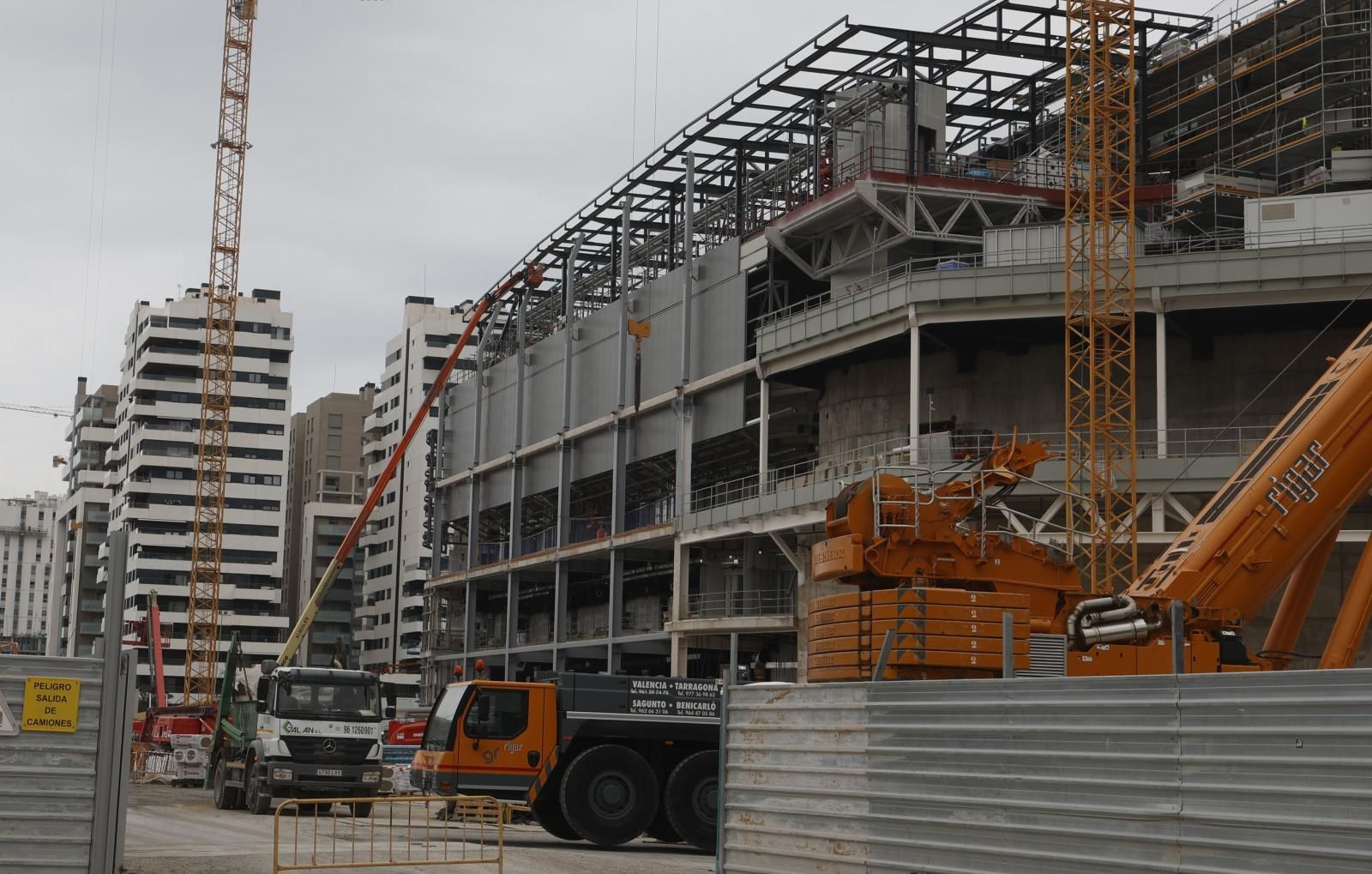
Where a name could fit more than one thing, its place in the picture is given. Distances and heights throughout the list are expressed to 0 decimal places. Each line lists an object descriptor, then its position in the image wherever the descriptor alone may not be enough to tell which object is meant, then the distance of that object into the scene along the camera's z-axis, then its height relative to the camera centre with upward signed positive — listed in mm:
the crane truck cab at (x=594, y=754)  25688 -1876
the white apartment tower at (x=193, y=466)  137875 +15169
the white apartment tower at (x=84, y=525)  152500 +10763
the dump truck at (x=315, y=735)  30875 -1975
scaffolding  56000 +20606
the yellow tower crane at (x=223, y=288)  101938 +23385
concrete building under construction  47719 +11344
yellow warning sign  12391 -586
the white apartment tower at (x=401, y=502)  140375 +12630
